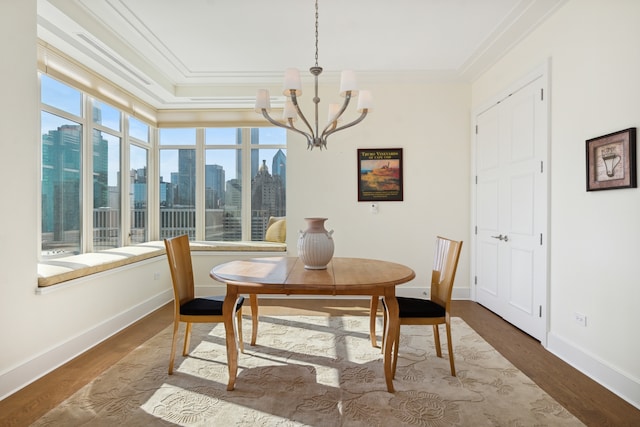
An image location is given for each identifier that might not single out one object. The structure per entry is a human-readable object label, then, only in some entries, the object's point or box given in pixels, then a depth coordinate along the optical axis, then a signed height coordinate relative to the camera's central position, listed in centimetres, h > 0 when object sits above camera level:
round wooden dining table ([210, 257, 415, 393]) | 208 -44
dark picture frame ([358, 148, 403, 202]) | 445 +45
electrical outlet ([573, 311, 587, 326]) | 249 -77
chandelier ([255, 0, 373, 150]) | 245 +83
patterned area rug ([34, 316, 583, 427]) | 189 -113
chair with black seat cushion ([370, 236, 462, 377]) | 233 -66
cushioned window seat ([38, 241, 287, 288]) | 260 -47
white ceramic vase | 246 -25
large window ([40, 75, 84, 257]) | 314 +38
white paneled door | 304 +3
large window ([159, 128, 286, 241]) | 510 +41
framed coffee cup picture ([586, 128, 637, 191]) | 210 +32
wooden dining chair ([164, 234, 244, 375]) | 236 -66
